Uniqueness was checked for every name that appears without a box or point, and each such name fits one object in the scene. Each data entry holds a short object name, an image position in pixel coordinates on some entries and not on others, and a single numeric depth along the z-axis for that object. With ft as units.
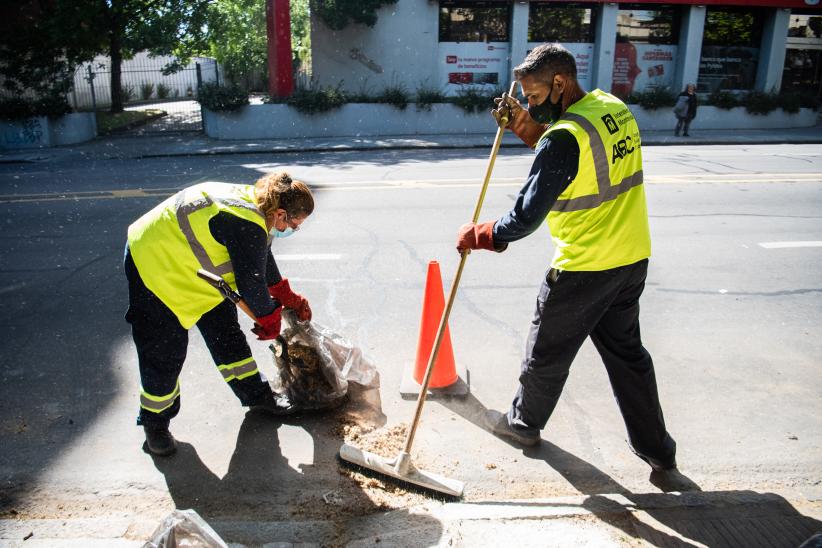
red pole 60.29
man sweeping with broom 9.26
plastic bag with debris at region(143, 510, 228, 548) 7.60
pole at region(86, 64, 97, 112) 63.48
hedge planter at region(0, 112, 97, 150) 56.39
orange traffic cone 13.32
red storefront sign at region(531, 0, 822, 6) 68.74
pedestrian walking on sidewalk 60.08
